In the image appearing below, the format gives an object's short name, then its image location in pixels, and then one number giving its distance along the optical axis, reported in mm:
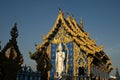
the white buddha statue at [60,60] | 21766
